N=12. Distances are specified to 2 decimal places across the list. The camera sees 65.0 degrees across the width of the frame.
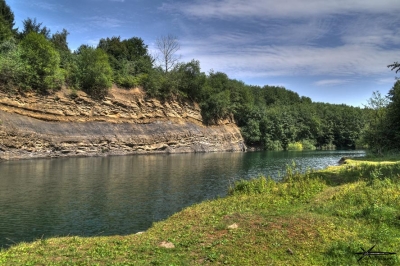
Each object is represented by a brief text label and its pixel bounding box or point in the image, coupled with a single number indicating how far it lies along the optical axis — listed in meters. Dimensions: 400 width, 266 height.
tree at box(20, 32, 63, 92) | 52.19
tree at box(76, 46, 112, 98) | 62.16
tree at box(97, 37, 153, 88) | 71.62
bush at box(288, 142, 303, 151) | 106.82
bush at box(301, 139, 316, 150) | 114.01
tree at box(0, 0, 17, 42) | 54.03
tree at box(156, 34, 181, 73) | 88.86
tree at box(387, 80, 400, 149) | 24.16
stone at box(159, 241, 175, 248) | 9.34
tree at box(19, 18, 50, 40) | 69.38
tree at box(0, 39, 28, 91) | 48.66
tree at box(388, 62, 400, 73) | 20.62
